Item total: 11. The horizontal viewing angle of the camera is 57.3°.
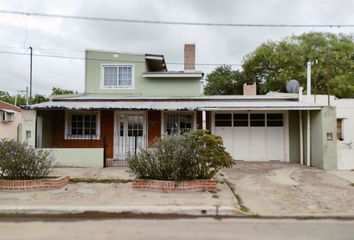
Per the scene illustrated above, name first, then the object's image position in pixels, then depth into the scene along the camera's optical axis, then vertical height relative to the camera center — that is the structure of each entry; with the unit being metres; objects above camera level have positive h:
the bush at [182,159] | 9.02 -0.66
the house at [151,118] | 14.39 +0.88
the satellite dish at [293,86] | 20.78 +3.21
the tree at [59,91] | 50.03 +7.19
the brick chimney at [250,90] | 22.47 +3.19
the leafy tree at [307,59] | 31.09 +7.82
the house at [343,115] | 18.30 +1.18
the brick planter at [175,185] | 8.76 -1.35
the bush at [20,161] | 8.89 -0.73
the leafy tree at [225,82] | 42.06 +7.06
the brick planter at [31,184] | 8.73 -1.35
